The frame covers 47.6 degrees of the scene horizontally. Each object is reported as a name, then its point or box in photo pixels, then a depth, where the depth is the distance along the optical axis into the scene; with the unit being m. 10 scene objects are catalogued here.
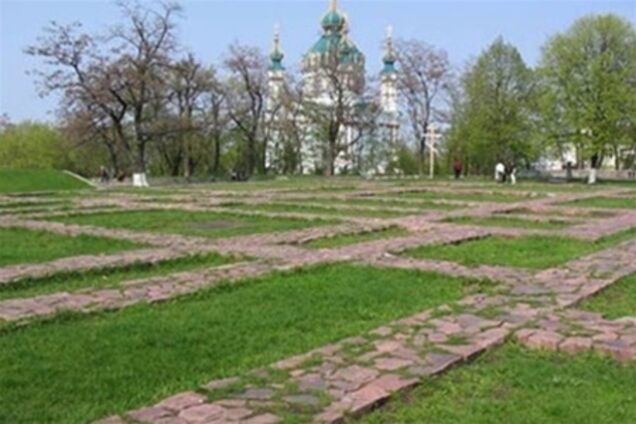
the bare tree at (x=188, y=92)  40.81
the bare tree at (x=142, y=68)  34.59
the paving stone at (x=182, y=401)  3.55
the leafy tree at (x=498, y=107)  40.66
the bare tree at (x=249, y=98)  43.78
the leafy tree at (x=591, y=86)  35.53
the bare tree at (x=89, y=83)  34.19
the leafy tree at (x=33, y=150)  54.72
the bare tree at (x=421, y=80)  44.06
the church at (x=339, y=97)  42.84
